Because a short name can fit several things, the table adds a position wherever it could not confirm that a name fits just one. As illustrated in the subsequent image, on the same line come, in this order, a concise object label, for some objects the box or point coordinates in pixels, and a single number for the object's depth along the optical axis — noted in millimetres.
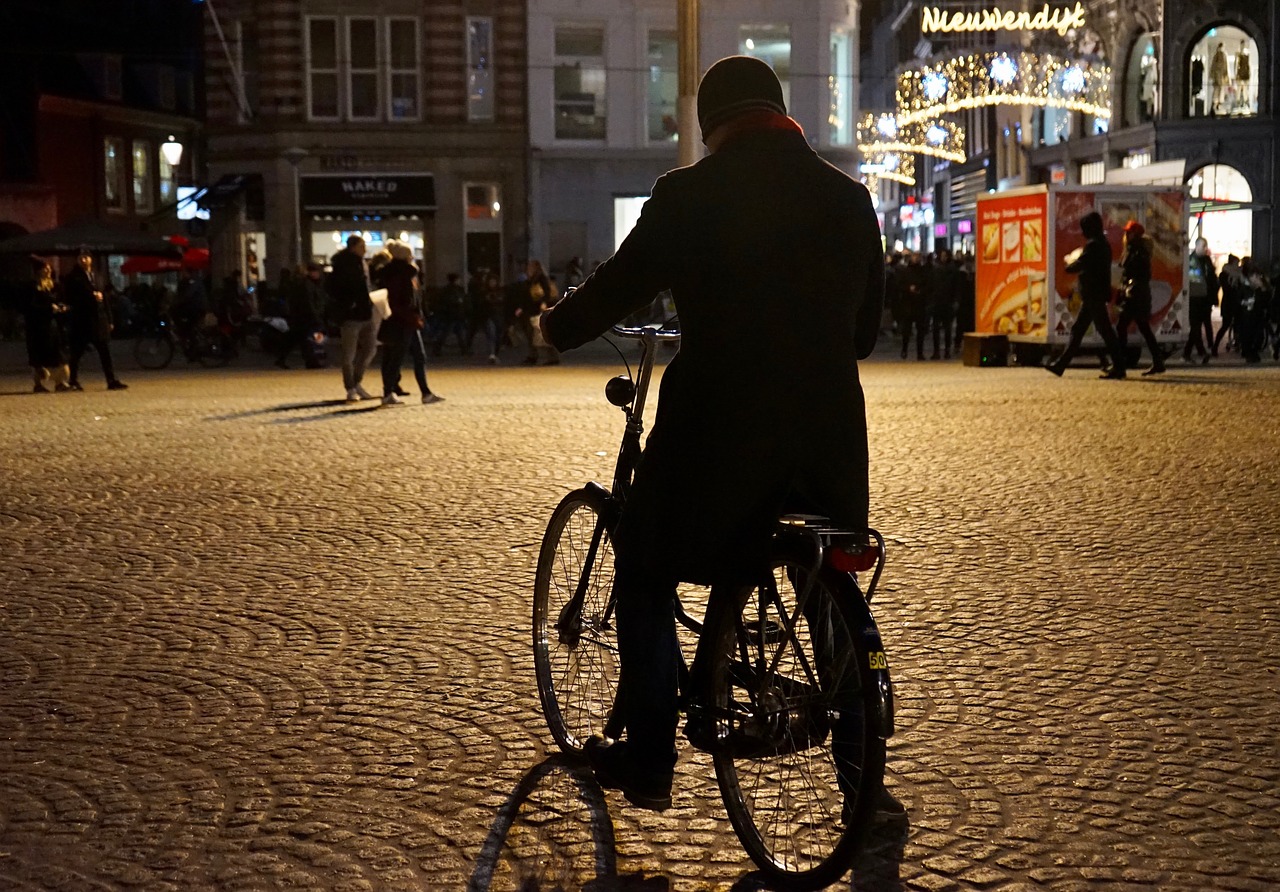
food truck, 22594
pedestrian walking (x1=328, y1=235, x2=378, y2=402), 17938
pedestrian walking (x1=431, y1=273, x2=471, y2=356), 31547
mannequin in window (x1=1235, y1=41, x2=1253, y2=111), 38344
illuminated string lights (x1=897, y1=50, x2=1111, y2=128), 34719
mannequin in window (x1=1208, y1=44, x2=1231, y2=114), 38562
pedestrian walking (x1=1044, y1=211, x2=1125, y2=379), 19375
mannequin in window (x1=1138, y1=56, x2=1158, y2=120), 40022
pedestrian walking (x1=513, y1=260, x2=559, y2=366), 27734
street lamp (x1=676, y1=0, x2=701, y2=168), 20047
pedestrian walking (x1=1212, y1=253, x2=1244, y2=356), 25469
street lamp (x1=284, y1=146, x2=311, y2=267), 40438
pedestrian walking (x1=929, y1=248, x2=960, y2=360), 27719
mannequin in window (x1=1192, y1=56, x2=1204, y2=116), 38875
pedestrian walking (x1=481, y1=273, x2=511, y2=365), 28906
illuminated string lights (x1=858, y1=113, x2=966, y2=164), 40094
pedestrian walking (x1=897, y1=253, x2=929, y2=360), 28219
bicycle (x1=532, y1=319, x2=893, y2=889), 3520
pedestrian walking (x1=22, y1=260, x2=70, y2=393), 21562
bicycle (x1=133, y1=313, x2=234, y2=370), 28141
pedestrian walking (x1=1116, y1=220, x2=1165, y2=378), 20172
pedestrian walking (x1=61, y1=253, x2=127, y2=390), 21766
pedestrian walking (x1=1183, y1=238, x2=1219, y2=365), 24516
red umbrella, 40656
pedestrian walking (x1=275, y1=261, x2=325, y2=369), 26516
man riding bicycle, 3666
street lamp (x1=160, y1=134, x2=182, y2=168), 40562
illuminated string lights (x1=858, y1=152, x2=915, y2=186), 53934
